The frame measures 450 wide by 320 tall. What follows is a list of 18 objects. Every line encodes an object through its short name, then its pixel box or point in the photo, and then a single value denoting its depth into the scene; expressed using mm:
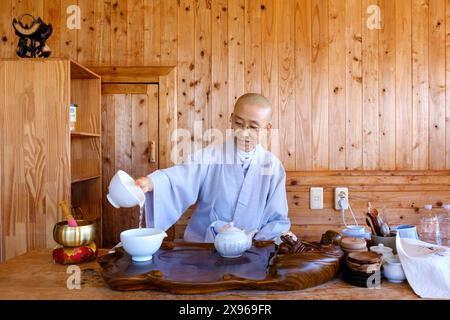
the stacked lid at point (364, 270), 979
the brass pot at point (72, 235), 1183
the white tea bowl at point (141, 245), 1078
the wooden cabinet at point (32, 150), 1949
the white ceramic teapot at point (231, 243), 1141
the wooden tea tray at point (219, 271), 943
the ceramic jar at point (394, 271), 1014
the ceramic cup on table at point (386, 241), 1170
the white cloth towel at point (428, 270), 932
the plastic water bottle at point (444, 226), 1476
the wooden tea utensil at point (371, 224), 1233
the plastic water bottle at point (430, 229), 1377
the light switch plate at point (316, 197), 2348
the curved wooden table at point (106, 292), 924
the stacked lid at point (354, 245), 1108
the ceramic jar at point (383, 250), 1072
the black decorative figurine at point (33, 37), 2062
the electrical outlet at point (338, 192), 2336
